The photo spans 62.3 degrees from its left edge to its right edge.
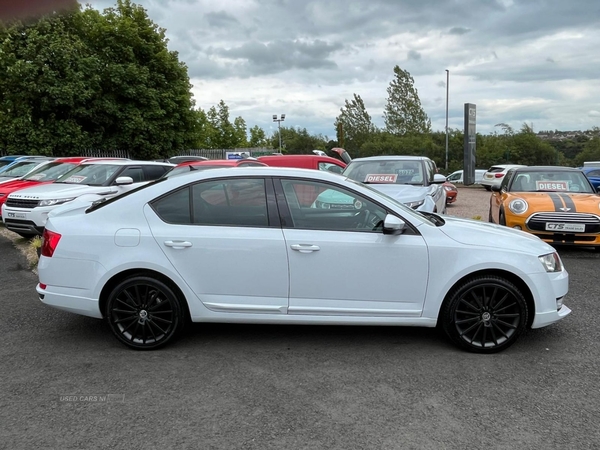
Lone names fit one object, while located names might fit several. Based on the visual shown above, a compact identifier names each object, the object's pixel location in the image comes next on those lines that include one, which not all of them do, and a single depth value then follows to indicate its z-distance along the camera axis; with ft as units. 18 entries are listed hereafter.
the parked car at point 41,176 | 35.29
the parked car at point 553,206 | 25.64
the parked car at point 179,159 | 70.62
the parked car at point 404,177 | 27.48
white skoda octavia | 13.50
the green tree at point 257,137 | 277.03
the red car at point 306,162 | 39.70
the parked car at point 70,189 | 29.01
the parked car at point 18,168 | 44.26
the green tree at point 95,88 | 73.10
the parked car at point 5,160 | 60.70
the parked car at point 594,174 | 60.17
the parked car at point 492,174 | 85.05
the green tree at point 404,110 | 182.29
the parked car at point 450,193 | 56.65
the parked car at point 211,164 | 32.32
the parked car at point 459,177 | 102.75
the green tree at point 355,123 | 182.09
